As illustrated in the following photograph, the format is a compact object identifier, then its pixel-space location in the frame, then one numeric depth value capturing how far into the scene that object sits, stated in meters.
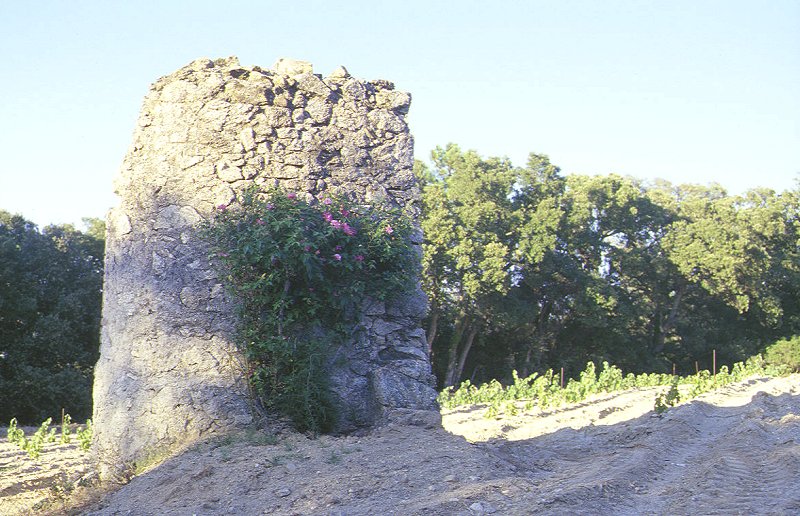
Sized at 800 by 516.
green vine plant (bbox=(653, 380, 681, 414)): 9.64
